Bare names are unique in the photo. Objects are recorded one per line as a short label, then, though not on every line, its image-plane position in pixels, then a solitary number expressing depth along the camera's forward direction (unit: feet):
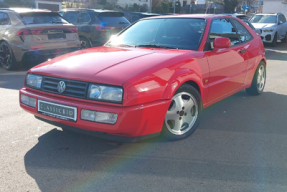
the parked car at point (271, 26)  49.29
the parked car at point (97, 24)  34.55
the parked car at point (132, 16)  52.16
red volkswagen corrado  10.04
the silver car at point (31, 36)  25.25
